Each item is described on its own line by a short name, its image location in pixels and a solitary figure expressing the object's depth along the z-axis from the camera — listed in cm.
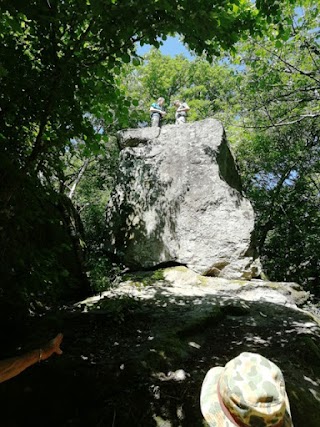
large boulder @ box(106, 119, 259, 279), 781
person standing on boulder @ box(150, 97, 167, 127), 1095
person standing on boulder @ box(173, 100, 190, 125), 1167
